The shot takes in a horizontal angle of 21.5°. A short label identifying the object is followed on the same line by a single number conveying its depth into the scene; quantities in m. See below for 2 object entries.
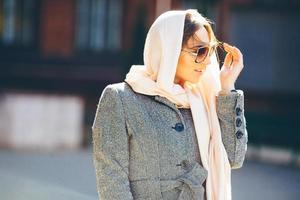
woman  3.12
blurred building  20.86
